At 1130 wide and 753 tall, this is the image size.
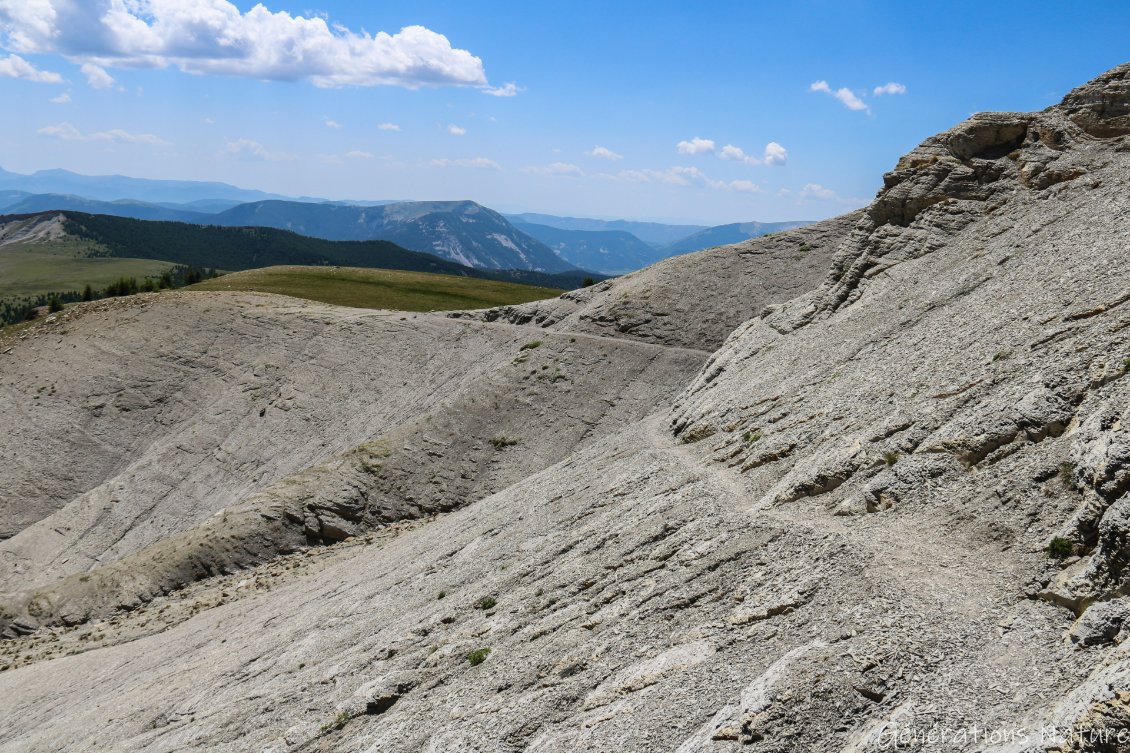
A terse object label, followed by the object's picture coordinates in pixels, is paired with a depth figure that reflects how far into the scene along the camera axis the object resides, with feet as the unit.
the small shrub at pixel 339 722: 69.31
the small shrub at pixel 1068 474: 53.20
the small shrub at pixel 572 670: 59.67
